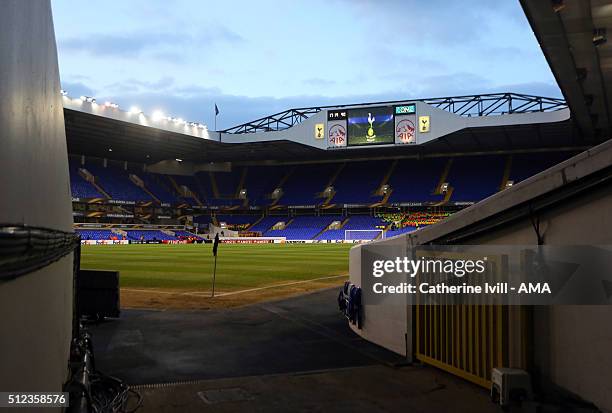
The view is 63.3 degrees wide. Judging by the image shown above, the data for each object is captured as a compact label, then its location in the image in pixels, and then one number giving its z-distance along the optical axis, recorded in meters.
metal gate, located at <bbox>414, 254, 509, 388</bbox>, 6.05
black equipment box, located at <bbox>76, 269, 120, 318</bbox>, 11.35
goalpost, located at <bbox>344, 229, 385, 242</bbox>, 68.31
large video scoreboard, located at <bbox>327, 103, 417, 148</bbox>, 59.62
